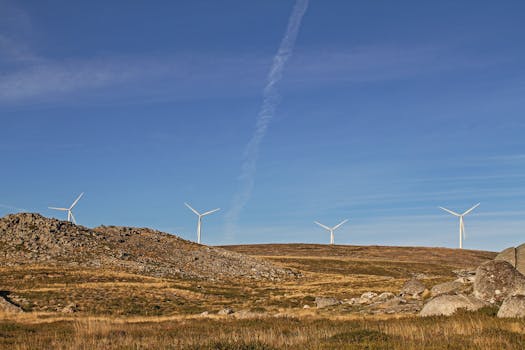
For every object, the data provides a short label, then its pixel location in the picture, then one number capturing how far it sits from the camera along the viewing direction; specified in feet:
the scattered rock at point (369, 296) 152.25
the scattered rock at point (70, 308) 148.77
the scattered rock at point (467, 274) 151.01
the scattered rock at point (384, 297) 144.57
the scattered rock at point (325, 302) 144.66
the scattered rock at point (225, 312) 131.75
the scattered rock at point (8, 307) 144.77
